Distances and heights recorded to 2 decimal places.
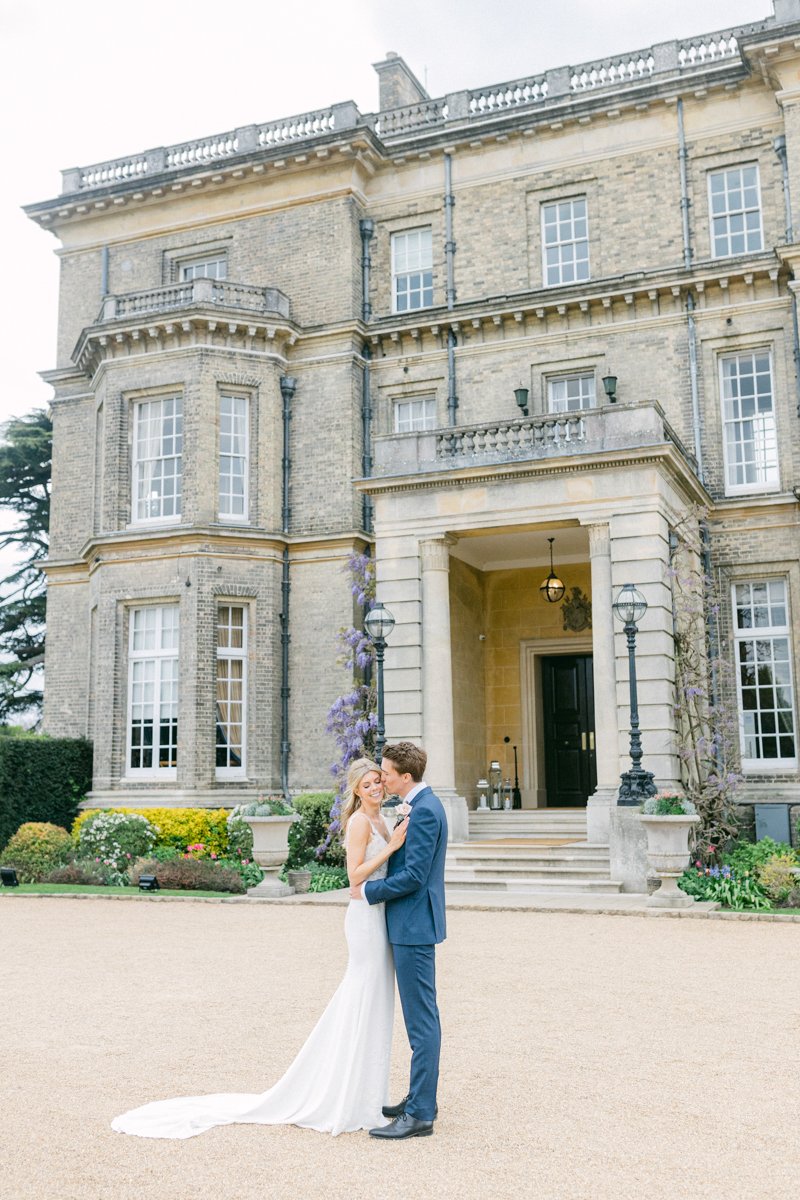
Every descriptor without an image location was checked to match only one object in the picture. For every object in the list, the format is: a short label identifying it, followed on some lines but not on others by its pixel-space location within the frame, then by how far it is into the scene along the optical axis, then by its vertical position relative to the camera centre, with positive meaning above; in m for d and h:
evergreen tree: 33.56 +7.25
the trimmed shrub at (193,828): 19.97 -1.04
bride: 5.46 -1.35
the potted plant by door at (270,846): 16.20 -1.11
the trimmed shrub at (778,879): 14.54 -1.52
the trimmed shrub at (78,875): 18.47 -1.68
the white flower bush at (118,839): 19.53 -1.19
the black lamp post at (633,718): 15.75 +0.58
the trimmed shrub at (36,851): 19.28 -1.37
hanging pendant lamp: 21.55 +3.19
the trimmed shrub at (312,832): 18.89 -1.10
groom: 5.40 -0.73
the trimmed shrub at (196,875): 17.19 -1.61
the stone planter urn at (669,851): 14.20 -1.11
